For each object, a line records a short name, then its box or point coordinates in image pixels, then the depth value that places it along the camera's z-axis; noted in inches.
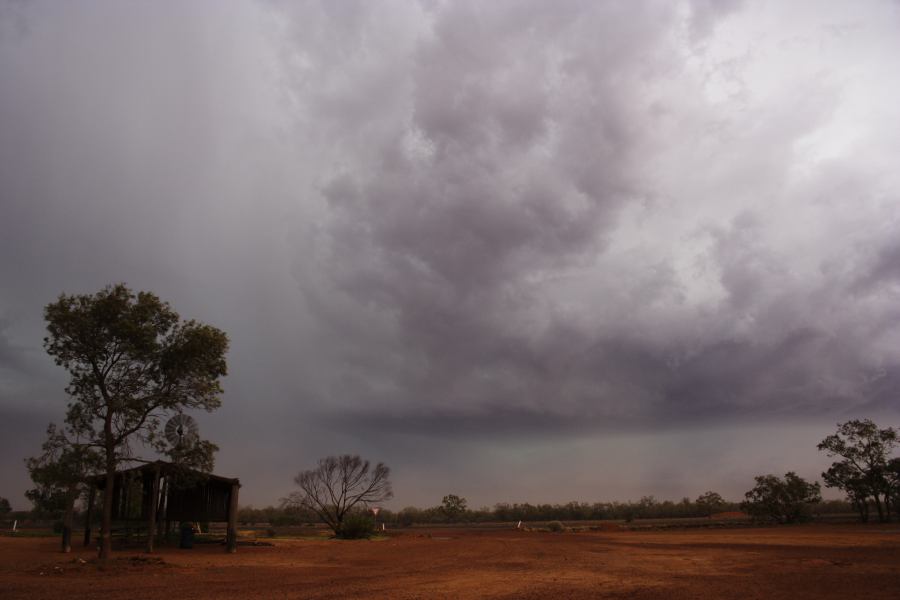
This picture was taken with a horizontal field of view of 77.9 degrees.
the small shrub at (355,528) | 1828.2
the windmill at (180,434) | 1024.9
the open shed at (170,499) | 1200.8
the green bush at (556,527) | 2207.7
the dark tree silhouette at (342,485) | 2304.4
